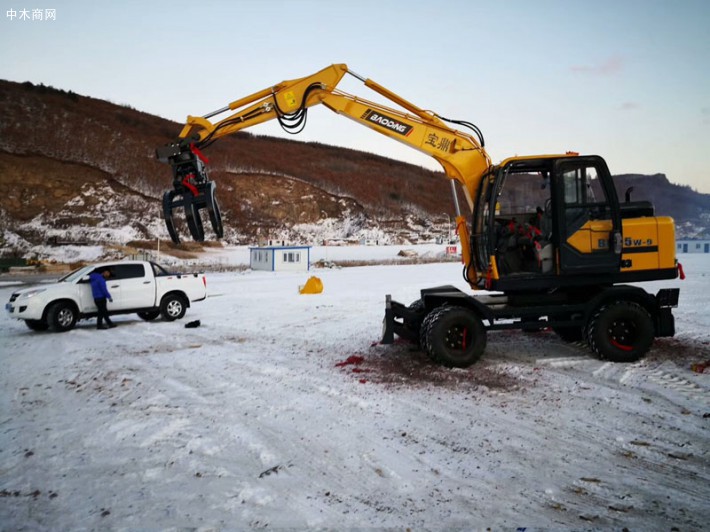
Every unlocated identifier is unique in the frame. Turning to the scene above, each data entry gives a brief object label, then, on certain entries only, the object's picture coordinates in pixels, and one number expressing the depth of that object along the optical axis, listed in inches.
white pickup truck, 469.4
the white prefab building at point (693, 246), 2074.3
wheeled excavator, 308.5
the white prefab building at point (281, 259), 1510.8
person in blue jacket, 481.1
